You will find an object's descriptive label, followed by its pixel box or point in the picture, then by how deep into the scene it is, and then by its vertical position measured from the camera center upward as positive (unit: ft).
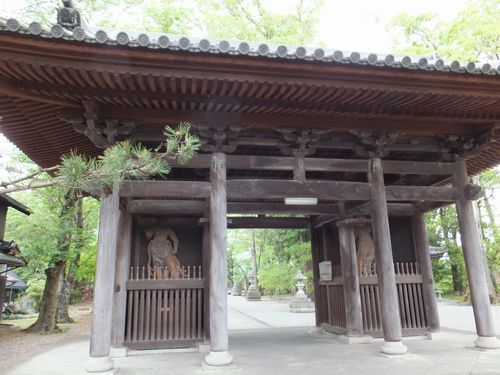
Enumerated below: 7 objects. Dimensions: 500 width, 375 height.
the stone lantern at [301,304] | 55.52 -3.94
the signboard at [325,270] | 29.12 +0.51
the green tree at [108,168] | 12.19 +3.95
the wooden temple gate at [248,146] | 13.96 +7.25
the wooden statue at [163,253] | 23.80 +1.85
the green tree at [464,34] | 44.62 +29.91
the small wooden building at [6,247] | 36.94 +4.00
